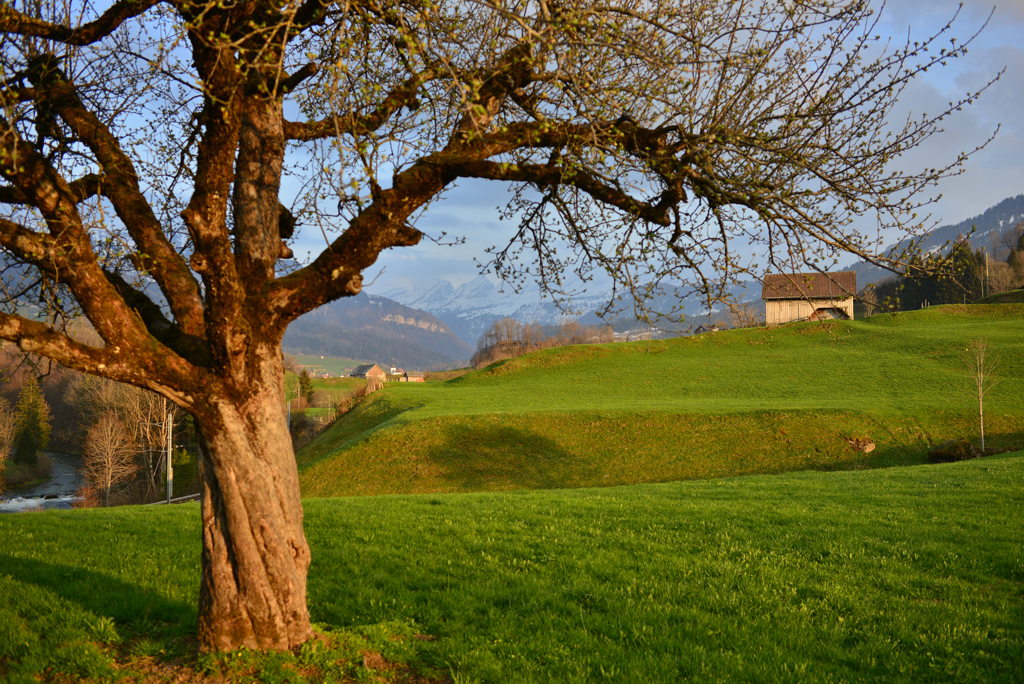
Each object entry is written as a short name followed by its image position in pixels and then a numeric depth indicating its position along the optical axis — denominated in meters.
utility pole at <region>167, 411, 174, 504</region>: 44.81
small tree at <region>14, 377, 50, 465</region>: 66.17
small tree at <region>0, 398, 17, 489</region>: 60.62
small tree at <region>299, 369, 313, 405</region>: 99.50
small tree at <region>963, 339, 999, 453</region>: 29.03
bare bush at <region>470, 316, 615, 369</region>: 118.19
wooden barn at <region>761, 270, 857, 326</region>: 66.31
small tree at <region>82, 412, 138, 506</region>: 50.72
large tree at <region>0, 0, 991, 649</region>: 5.40
